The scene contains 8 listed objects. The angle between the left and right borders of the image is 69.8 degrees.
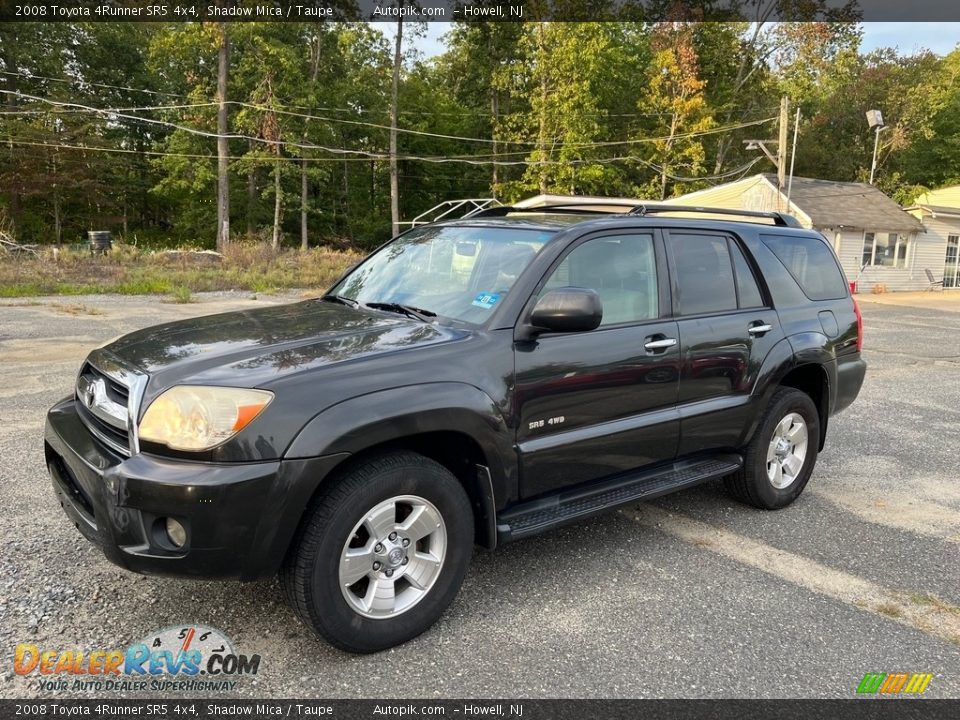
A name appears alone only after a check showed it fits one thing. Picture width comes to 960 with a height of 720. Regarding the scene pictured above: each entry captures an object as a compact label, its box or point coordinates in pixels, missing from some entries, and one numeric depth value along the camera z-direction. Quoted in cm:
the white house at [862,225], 2567
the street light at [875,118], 3347
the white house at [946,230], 2747
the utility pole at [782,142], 2286
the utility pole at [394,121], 3444
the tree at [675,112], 3809
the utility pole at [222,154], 3306
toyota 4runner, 247
